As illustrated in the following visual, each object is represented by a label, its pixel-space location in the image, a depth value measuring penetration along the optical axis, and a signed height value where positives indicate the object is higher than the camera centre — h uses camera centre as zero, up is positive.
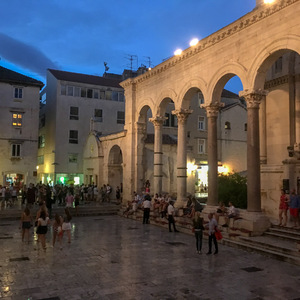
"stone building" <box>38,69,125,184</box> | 34.22 +6.58
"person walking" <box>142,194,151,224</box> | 17.75 -1.41
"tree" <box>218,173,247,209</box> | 19.62 -0.60
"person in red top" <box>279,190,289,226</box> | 12.92 -0.90
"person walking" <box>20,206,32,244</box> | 12.73 -1.53
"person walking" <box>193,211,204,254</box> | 11.12 -1.50
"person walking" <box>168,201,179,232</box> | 15.23 -1.53
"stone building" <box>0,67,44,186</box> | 31.17 +4.92
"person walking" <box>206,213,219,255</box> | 10.85 -1.52
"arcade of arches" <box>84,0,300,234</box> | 13.10 +4.42
